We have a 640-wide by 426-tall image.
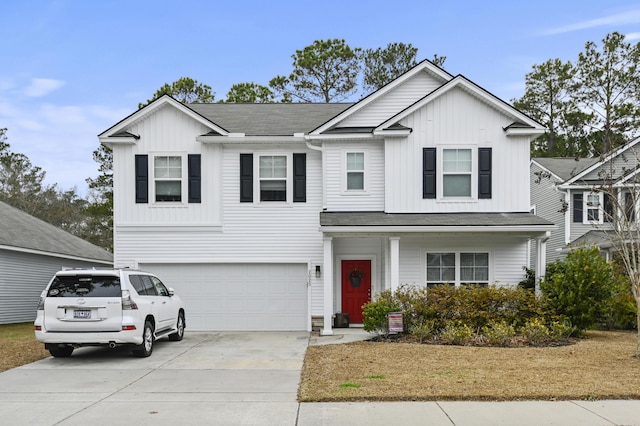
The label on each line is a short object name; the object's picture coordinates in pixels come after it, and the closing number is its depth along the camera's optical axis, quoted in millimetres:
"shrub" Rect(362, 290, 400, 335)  14391
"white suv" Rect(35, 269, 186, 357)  10914
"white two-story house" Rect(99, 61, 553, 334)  16953
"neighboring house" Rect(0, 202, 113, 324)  20641
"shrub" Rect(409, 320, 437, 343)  13793
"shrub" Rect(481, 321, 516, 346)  13172
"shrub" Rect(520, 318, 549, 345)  13383
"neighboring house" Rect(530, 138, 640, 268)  24922
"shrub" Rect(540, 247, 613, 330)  14555
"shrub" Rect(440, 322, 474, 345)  13342
